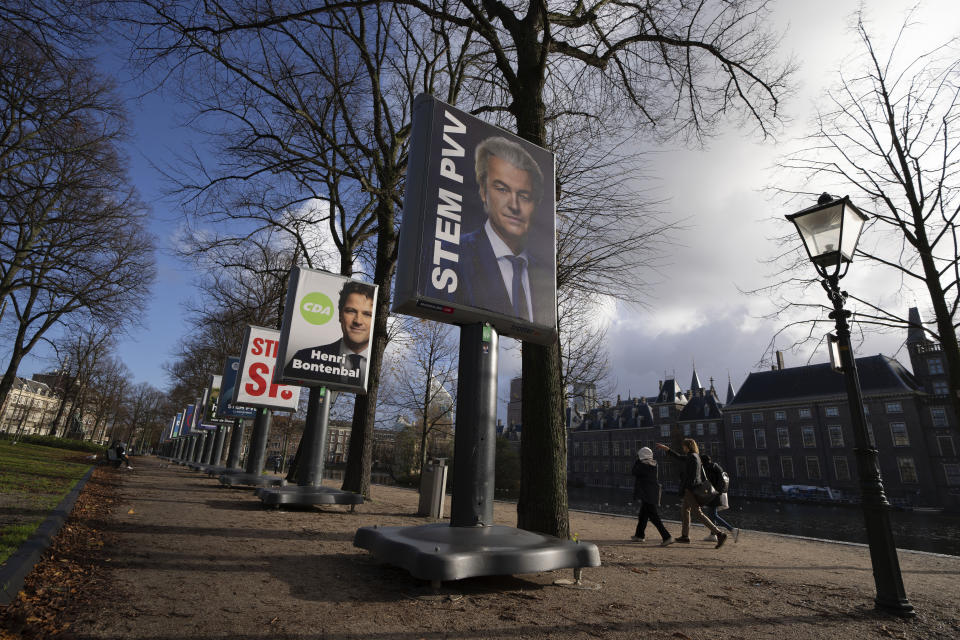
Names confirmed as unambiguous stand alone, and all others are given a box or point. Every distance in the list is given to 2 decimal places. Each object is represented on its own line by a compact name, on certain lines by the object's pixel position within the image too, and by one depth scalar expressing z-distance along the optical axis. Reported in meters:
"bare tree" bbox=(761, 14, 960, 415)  11.88
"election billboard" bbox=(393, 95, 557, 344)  4.41
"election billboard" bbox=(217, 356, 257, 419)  16.99
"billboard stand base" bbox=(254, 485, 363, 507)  8.49
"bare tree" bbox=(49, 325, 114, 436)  36.91
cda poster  9.54
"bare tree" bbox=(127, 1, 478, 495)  11.23
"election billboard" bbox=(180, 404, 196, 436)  30.11
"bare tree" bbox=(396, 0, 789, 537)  6.04
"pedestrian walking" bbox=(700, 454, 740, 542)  8.72
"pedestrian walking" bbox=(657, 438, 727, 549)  8.60
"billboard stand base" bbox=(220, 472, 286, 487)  13.04
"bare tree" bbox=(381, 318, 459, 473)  24.70
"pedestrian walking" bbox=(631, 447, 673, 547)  8.38
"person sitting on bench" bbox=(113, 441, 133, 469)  21.57
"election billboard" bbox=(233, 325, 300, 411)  13.54
